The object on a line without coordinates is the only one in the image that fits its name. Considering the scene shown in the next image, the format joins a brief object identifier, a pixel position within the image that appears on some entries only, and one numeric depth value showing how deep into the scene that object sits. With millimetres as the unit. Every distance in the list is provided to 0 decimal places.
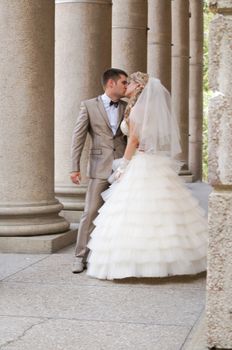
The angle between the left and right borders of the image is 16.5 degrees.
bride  8812
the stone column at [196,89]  30656
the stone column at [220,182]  5719
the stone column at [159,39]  23906
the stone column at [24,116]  10617
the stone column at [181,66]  27114
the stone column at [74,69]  13109
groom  9703
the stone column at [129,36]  18031
